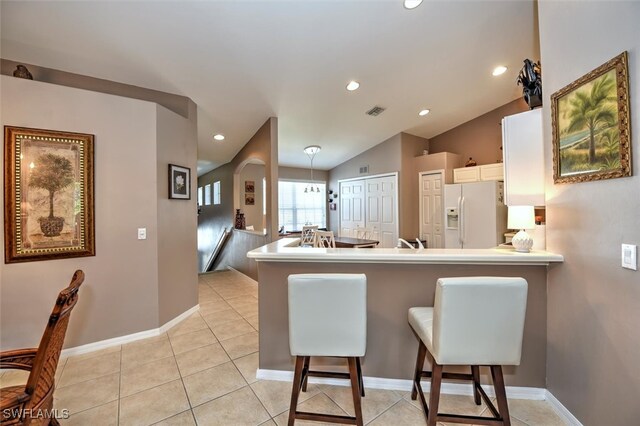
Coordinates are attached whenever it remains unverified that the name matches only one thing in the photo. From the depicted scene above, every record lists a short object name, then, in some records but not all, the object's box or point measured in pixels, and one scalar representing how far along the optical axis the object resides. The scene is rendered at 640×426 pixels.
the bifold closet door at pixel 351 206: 6.91
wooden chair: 1.10
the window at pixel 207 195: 8.25
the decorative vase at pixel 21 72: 2.46
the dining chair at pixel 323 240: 3.47
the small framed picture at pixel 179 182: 3.18
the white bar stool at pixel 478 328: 1.42
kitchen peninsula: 1.89
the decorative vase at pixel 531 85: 2.17
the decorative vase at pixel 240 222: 5.95
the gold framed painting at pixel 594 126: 1.35
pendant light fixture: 5.65
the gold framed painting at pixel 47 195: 2.31
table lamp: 1.92
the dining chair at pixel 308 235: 3.51
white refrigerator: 4.48
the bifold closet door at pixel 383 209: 6.01
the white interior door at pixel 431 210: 5.41
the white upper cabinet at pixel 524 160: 1.97
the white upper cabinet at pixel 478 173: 4.64
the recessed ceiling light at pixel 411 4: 2.44
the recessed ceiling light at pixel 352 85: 3.67
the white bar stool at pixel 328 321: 1.56
